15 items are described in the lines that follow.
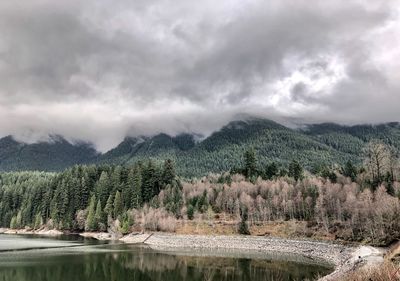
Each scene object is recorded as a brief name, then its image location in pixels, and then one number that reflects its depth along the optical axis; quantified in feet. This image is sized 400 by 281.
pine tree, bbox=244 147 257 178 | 624.59
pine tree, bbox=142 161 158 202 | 589.73
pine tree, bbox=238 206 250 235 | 425.28
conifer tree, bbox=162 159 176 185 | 611.47
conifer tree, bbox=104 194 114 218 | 559.79
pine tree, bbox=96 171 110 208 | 609.42
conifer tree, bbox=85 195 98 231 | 555.69
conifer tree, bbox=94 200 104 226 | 555.28
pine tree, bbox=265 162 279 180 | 601.21
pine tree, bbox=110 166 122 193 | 608.60
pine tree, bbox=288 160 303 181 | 573.74
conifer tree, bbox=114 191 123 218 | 559.38
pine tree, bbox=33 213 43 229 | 633.65
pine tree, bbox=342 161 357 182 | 500.33
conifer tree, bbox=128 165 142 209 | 570.54
